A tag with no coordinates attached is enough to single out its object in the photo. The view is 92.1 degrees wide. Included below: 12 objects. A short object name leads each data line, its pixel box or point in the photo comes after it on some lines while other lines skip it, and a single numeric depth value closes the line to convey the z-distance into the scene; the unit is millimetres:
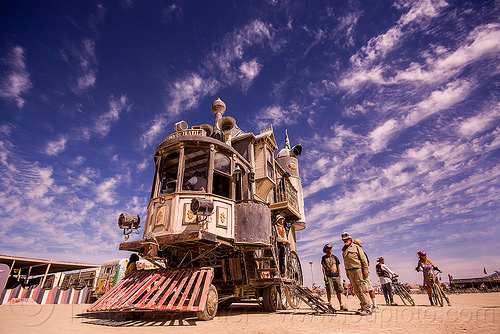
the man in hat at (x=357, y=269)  6145
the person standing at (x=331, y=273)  8055
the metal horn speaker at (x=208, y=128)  13131
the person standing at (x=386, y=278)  10203
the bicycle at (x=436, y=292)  8539
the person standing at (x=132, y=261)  7992
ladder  6883
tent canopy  15970
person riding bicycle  8578
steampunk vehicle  6109
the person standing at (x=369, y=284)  6570
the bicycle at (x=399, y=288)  10664
